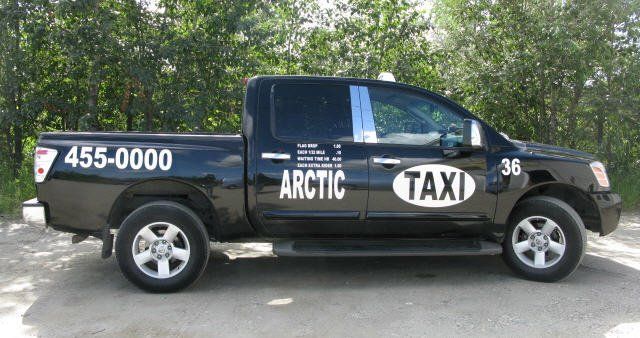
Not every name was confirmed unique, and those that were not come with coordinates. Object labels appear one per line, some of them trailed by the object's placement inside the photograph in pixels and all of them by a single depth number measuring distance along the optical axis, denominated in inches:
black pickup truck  196.4
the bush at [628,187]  360.2
